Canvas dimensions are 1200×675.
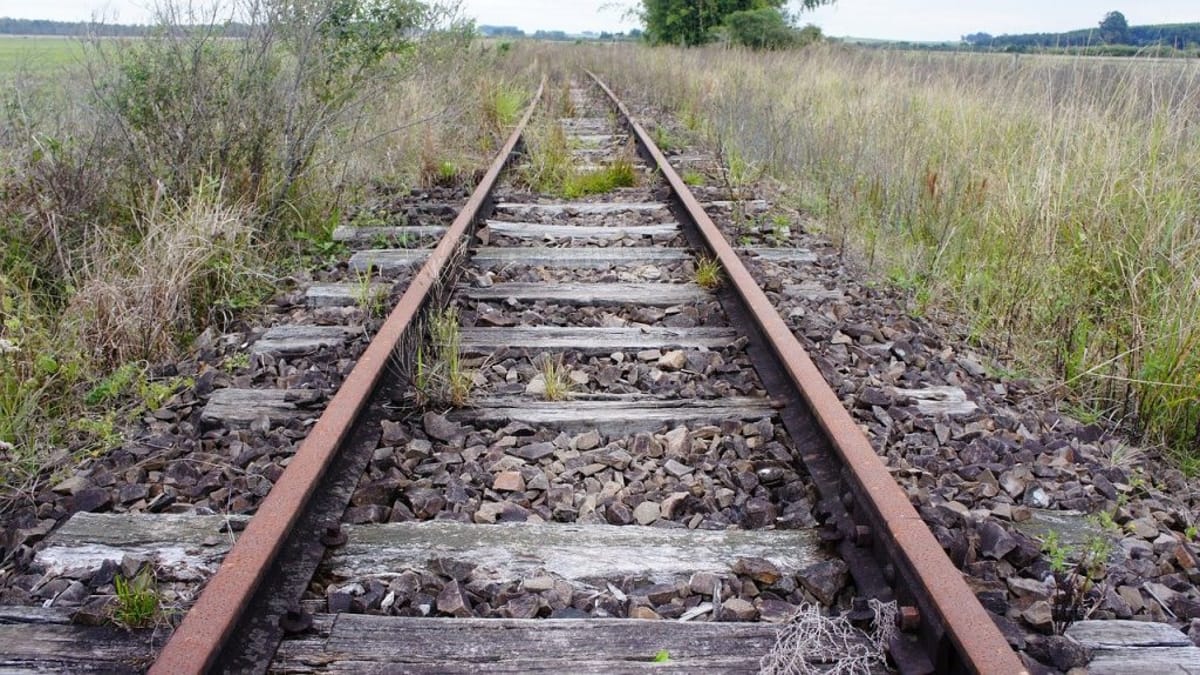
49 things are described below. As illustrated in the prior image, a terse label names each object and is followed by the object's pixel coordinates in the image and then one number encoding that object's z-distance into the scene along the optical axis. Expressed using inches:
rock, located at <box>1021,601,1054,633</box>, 80.4
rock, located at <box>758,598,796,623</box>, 82.8
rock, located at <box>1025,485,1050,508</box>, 104.6
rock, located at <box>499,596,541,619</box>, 83.2
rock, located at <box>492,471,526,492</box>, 107.8
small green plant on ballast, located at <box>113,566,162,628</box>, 78.5
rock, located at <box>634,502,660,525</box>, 102.3
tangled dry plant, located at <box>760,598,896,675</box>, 74.6
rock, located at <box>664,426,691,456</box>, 117.0
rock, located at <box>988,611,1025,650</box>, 77.1
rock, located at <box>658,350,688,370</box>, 142.7
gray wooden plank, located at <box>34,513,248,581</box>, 88.9
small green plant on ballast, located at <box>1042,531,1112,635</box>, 81.2
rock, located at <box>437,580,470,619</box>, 82.7
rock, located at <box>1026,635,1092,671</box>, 75.7
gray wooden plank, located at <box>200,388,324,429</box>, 121.0
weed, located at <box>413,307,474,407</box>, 127.6
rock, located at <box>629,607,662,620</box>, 84.4
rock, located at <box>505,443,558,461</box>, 115.2
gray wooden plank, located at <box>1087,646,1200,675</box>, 75.1
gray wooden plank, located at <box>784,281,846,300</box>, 175.3
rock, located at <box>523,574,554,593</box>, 87.0
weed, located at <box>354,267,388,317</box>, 162.5
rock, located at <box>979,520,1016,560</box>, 91.4
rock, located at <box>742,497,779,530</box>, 101.6
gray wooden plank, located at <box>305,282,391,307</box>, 166.1
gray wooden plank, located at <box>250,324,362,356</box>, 145.1
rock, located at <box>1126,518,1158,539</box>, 98.7
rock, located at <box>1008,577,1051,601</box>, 85.2
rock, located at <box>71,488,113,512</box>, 99.8
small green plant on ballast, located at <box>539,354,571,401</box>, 131.0
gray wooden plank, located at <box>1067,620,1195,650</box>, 78.5
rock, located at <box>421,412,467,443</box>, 120.1
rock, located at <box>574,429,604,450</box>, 118.6
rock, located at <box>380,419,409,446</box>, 116.2
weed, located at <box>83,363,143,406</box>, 130.0
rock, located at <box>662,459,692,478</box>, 111.6
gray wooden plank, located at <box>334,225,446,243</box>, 213.5
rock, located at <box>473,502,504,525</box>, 101.8
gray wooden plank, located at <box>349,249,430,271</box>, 190.5
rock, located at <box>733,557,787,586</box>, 88.9
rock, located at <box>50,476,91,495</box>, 104.3
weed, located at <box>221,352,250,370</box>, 139.7
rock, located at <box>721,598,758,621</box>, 83.9
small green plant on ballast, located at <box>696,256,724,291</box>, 179.5
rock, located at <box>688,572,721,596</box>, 87.7
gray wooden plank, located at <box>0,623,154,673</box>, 73.8
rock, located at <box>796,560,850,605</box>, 85.9
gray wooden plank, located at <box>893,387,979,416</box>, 126.9
